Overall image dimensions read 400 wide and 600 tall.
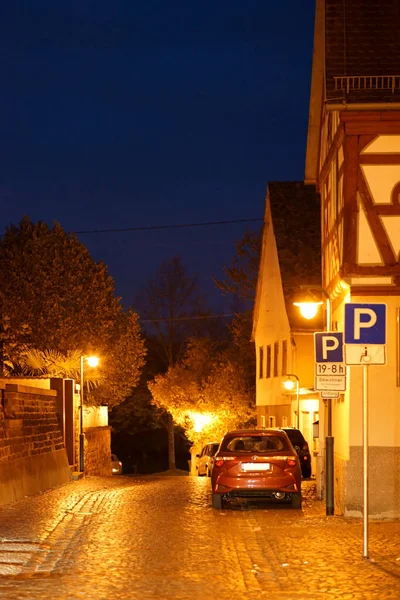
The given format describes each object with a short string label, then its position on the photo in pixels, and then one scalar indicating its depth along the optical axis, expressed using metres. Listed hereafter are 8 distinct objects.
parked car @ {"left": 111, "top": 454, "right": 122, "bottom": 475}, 53.19
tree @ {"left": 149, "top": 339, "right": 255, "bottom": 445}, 56.91
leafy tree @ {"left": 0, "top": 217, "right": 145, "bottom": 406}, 48.84
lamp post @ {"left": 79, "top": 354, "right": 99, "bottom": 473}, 36.10
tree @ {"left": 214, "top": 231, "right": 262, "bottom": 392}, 58.25
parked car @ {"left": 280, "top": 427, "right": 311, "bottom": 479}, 33.16
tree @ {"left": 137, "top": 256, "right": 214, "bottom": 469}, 71.75
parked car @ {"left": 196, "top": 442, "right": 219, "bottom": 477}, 37.17
